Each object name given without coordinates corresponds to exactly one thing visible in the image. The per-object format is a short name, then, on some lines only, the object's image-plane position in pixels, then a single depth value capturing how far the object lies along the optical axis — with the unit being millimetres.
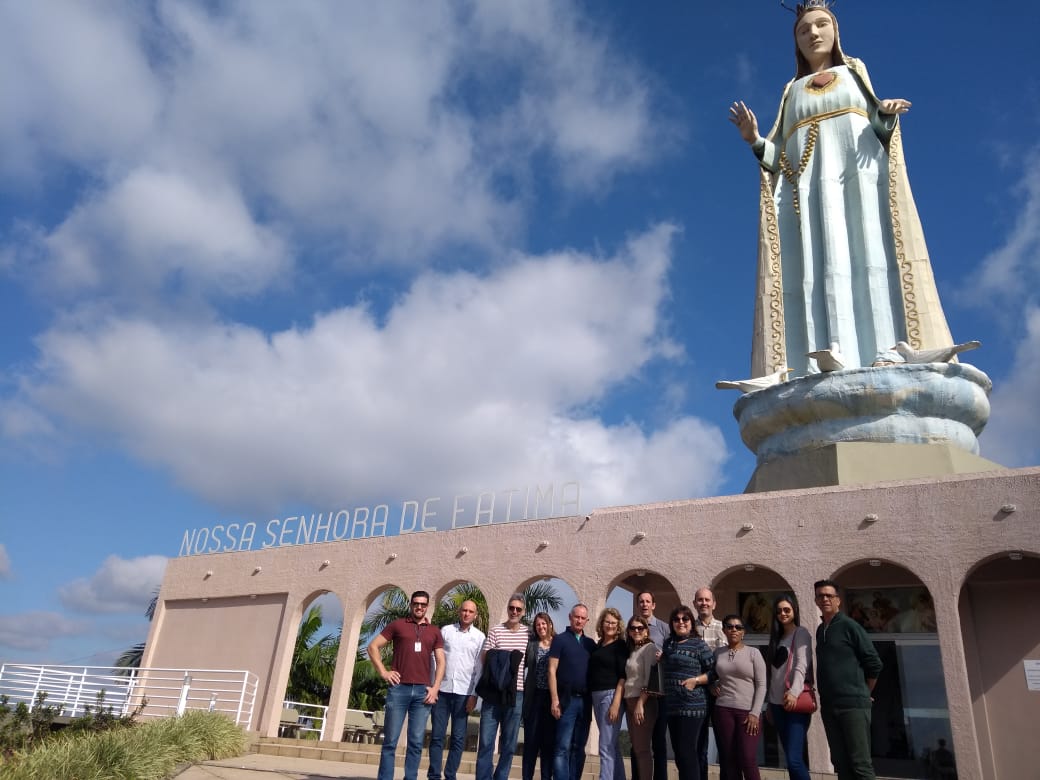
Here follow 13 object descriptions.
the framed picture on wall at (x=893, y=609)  12727
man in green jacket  5840
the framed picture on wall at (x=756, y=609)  14102
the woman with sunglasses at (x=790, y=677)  6285
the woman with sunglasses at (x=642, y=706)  6801
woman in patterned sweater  6441
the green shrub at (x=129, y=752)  8102
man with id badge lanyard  7391
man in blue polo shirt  6910
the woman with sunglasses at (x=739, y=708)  6383
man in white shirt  7688
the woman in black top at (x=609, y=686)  6785
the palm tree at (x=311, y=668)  22609
